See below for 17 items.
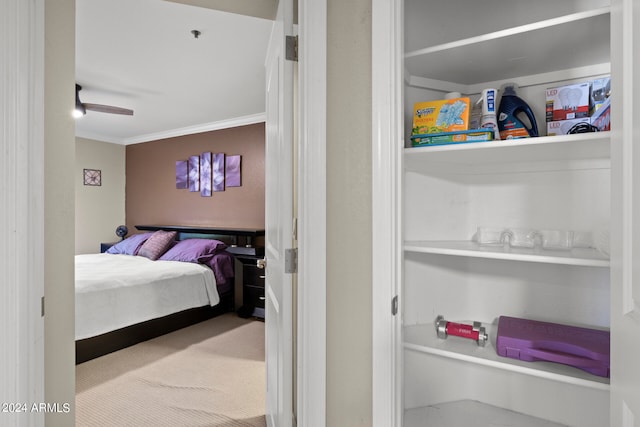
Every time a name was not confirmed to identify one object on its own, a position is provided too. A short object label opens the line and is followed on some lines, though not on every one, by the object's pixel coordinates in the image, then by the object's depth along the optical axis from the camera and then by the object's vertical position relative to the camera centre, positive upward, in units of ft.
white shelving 3.62 -0.13
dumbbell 4.11 -1.49
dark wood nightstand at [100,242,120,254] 17.74 -1.99
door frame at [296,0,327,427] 3.87 -0.06
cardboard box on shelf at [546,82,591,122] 3.71 +1.16
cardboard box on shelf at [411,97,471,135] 3.88 +1.06
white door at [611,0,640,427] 1.99 -0.05
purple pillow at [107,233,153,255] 15.63 -1.72
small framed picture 17.65 +1.62
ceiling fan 10.55 +3.17
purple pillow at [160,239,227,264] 13.86 -1.74
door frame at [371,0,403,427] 3.57 +0.06
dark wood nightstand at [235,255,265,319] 13.48 -3.17
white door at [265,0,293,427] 4.26 -0.09
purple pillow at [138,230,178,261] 14.93 -1.61
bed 10.01 -2.57
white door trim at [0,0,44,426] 3.43 +0.00
